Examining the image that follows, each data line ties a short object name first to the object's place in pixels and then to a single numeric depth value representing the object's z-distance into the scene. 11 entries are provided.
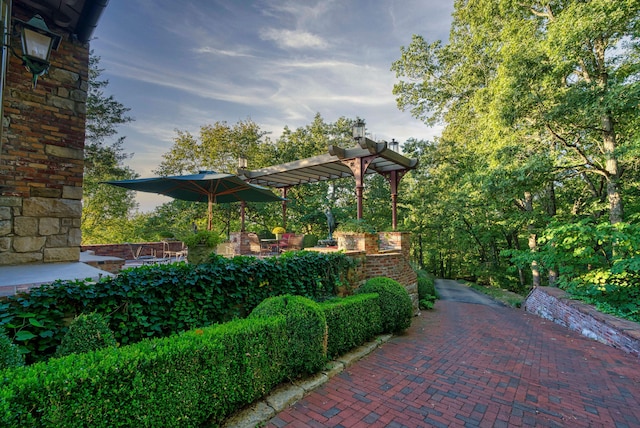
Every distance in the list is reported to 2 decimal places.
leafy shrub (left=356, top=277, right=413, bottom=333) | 4.42
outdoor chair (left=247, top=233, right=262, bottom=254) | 8.83
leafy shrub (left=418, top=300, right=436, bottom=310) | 7.47
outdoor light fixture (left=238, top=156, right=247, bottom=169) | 9.02
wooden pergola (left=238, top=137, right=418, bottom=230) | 7.02
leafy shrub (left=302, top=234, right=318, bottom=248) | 9.15
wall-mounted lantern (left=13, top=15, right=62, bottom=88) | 2.34
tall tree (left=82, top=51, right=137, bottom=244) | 11.53
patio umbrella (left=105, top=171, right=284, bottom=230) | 4.73
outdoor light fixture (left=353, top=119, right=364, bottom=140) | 6.77
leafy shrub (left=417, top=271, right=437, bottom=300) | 8.47
